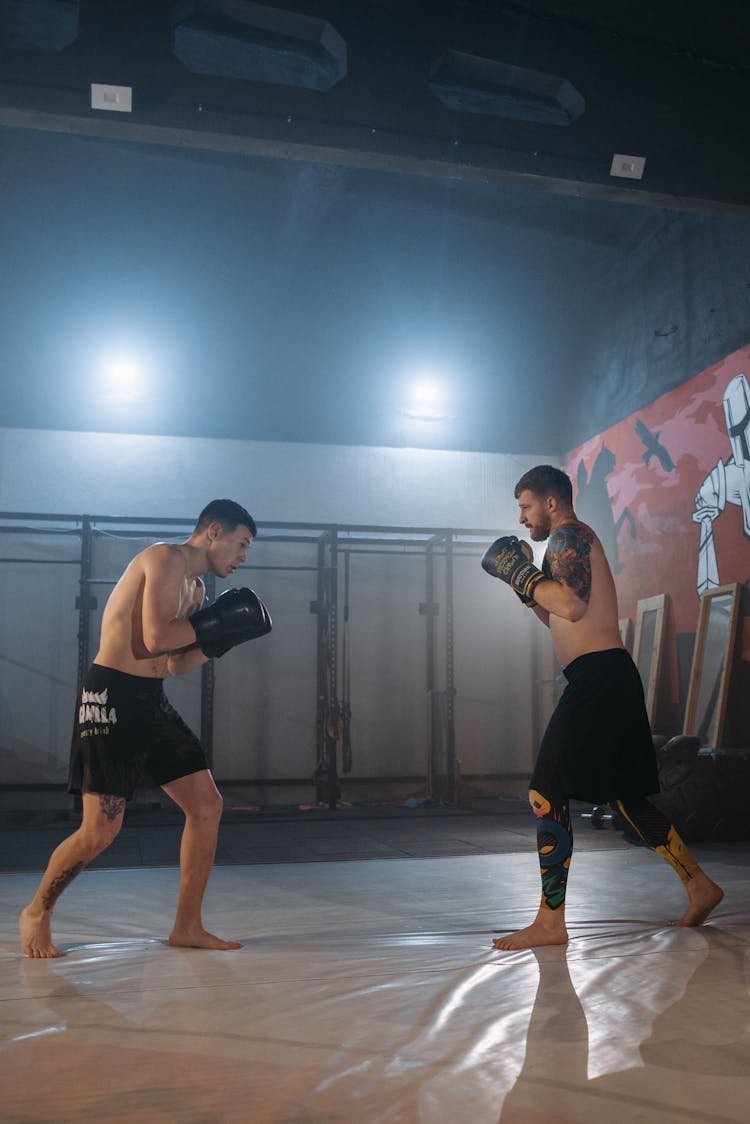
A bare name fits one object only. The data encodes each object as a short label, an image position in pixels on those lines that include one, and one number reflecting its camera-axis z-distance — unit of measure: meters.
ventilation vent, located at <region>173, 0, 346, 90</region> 3.74
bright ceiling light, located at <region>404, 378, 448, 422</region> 7.74
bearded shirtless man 2.57
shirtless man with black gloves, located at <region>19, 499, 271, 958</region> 2.48
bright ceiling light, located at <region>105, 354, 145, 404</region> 7.16
